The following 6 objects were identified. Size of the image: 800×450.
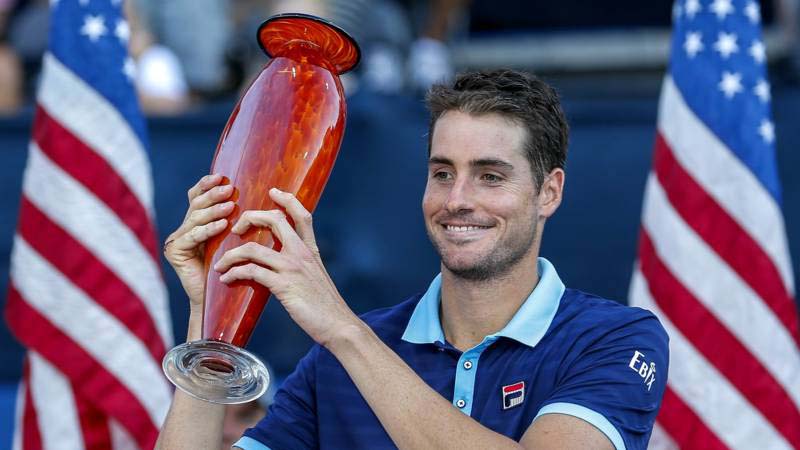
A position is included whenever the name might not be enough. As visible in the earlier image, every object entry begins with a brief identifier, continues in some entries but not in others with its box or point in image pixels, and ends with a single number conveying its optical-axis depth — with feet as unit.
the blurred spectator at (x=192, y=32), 43.14
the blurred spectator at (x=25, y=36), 42.86
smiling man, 13.70
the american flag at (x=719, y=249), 25.46
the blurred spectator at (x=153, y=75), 39.34
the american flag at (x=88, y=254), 26.68
